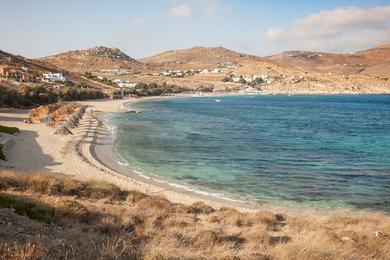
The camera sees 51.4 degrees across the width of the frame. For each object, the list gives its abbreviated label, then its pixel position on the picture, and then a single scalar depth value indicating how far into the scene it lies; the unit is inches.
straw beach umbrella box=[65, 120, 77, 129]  1536.7
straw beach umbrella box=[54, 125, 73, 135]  1332.4
